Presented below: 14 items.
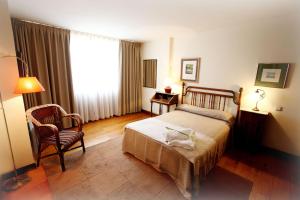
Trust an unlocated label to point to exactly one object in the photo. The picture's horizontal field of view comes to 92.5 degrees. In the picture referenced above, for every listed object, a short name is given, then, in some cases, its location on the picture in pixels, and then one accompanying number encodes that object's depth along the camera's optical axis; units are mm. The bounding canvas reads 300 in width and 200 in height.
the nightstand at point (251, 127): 2537
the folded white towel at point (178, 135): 1996
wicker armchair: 2061
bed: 1769
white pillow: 2816
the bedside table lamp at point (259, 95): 2635
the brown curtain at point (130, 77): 4359
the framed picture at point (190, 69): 3525
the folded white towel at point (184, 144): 1853
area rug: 1755
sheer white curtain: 3533
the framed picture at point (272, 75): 2395
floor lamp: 1777
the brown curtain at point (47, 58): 2719
